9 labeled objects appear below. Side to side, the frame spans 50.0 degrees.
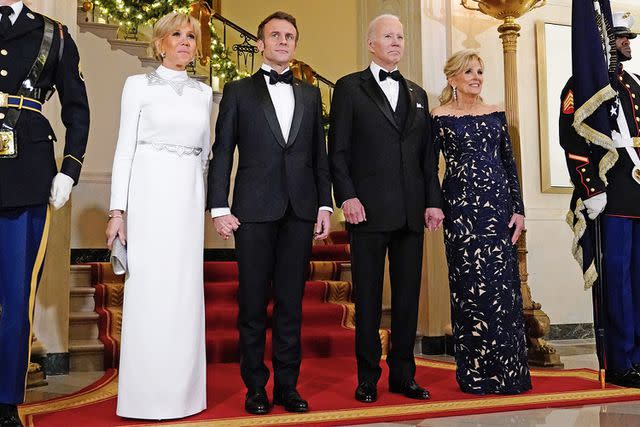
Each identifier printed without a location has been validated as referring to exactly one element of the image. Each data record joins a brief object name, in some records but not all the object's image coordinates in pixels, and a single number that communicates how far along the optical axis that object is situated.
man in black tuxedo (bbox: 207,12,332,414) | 3.06
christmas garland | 6.97
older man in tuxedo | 3.30
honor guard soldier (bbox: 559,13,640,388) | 3.70
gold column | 4.66
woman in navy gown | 3.51
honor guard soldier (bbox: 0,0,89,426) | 2.72
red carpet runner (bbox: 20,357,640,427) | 2.93
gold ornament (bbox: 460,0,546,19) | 4.79
